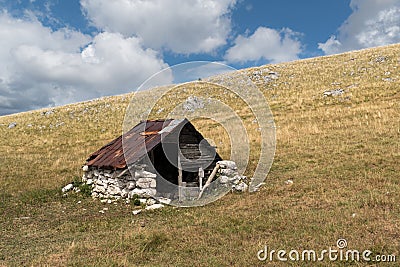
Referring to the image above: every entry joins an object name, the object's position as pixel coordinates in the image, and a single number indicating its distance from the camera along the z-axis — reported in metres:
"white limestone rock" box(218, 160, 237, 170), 15.96
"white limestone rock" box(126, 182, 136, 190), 14.69
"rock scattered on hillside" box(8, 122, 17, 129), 46.60
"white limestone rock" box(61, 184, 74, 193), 16.67
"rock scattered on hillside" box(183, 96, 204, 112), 37.84
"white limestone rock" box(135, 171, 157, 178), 14.55
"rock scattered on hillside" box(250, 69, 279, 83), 54.11
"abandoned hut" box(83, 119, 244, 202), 14.69
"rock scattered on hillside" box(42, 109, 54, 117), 53.52
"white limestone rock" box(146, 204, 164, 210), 12.89
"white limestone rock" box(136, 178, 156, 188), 14.44
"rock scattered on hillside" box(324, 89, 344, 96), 37.44
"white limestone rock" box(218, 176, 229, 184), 15.21
